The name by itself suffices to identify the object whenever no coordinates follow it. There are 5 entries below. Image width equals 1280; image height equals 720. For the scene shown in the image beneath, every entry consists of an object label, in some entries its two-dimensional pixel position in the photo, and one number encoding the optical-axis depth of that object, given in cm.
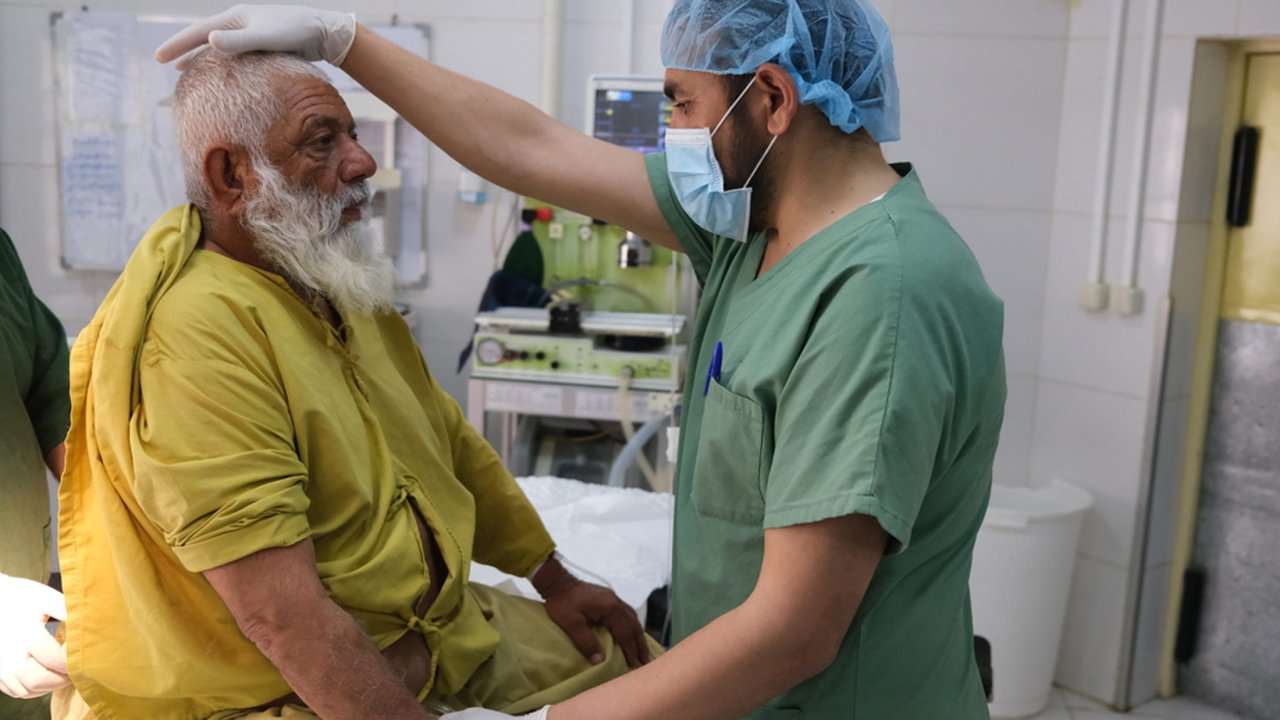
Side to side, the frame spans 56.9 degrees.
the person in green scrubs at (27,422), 173
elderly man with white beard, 120
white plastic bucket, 302
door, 294
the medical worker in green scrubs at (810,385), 109
